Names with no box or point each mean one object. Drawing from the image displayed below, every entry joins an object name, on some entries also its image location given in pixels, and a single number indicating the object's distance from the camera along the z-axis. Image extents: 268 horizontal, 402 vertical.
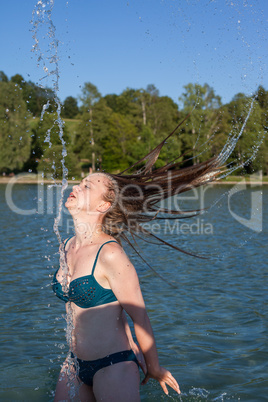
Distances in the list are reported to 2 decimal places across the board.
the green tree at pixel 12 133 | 60.91
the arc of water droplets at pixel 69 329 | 3.39
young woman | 3.14
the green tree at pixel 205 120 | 59.84
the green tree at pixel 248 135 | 39.62
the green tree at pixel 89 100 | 70.81
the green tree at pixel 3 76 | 91.16
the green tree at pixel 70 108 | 106.46
